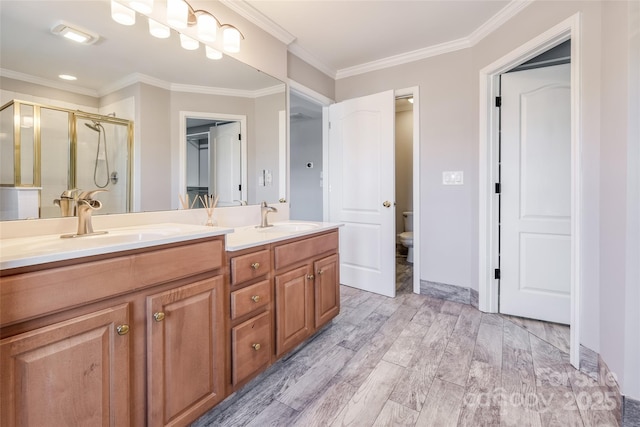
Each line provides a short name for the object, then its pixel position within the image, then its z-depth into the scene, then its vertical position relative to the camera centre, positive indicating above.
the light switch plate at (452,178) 2.70 +0.30
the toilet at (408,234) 3.96 -0.32
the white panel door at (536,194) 2.26 +0.13
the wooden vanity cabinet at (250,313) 1.42 -0.51
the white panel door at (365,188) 2.89 +0.23
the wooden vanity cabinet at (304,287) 1.70 -0.48
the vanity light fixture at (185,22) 1.51 +1.05
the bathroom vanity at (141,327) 0.82 -0.41
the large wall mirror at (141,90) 1.27 +0.64
